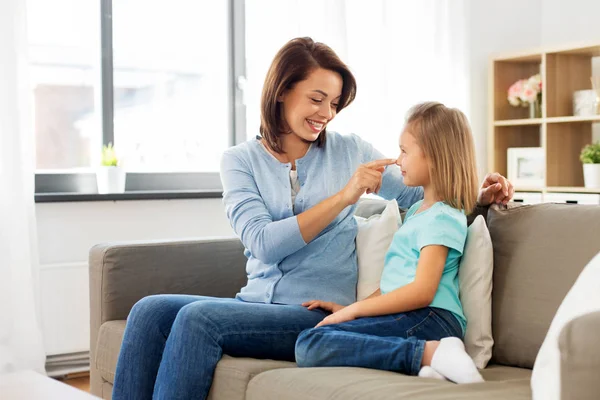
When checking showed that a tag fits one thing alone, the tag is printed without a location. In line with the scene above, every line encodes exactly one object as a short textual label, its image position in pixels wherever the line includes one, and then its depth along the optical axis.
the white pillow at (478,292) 1.84
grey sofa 1.46
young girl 1.68
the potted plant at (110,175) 3.44
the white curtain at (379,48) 3.79
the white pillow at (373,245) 2.08
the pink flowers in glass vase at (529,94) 4.24
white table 1.42
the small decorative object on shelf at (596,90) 3.96
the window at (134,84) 3.55
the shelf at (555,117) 4.13
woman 1.81
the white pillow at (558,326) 1.23
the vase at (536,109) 4.29
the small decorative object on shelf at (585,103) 3.98
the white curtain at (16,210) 3.05
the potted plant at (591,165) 3.91
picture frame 4.21
